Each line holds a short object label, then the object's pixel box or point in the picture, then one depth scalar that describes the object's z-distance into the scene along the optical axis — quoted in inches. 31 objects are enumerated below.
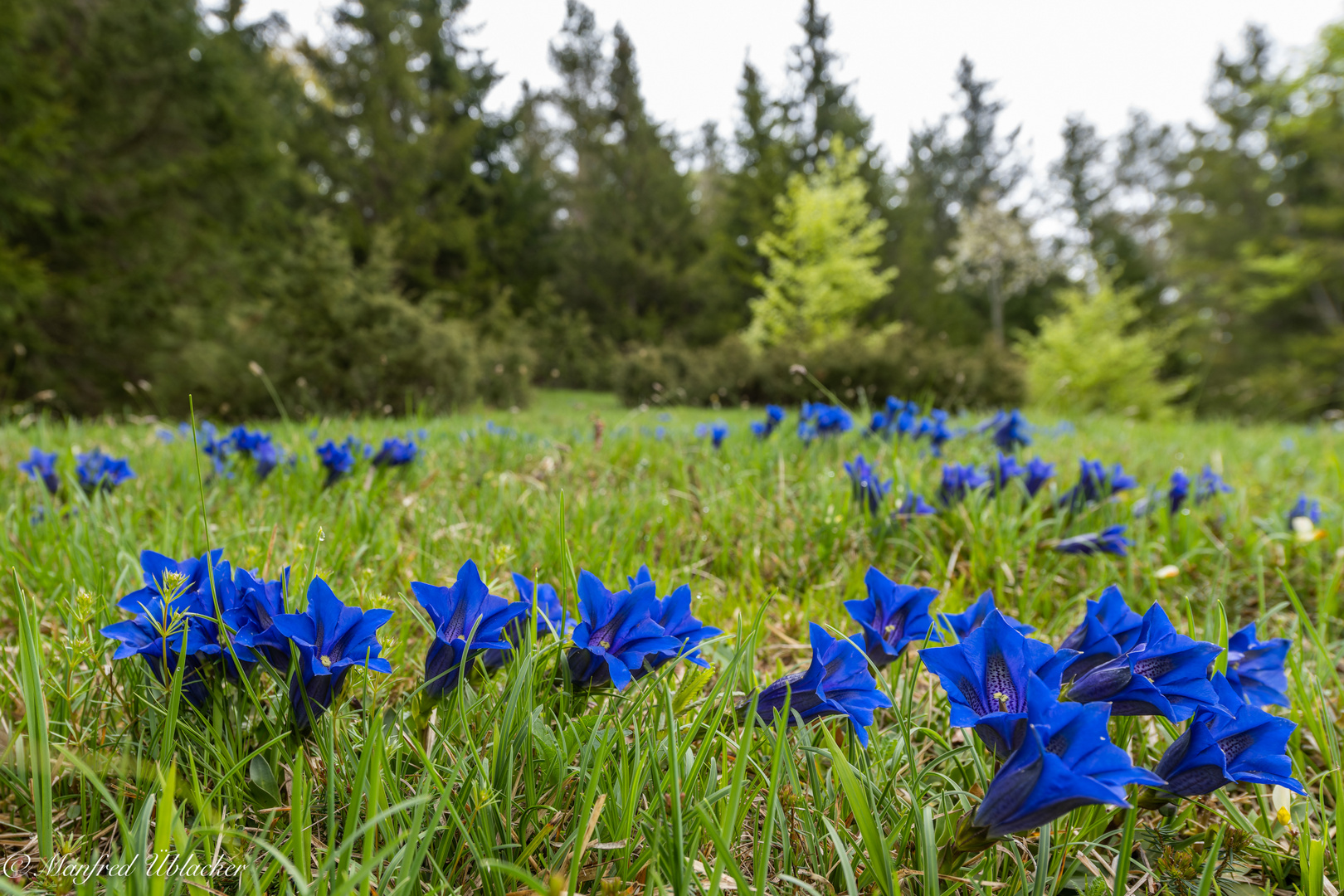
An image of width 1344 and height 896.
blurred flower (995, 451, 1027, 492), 33.3
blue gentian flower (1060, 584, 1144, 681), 15.9
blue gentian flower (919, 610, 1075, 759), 14.1
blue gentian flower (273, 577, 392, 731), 14.8
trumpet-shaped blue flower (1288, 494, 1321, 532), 31.3
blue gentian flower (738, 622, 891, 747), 15.6
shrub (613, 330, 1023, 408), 345.8
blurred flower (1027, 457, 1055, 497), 33.0
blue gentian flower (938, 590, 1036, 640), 17.1
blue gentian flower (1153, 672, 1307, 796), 14.3
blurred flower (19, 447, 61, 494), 30.4
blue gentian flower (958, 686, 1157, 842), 13.0
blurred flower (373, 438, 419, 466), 34.9
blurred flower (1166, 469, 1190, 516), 32.3
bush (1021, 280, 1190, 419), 457.8
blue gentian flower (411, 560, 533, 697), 15.8
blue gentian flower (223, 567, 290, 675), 15.2
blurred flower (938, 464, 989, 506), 31.1
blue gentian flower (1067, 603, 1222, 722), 14.6
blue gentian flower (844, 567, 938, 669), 17.5
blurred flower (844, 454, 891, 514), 30.2
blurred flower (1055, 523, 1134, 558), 25.9
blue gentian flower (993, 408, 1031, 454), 89.7
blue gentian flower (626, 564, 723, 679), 16.3
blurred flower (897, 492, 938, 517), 27.7
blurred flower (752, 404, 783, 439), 98.8
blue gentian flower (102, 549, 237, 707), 15.3
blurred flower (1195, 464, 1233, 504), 34.9
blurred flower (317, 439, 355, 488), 31.5
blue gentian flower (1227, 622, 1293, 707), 17.5
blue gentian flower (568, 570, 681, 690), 15.8
